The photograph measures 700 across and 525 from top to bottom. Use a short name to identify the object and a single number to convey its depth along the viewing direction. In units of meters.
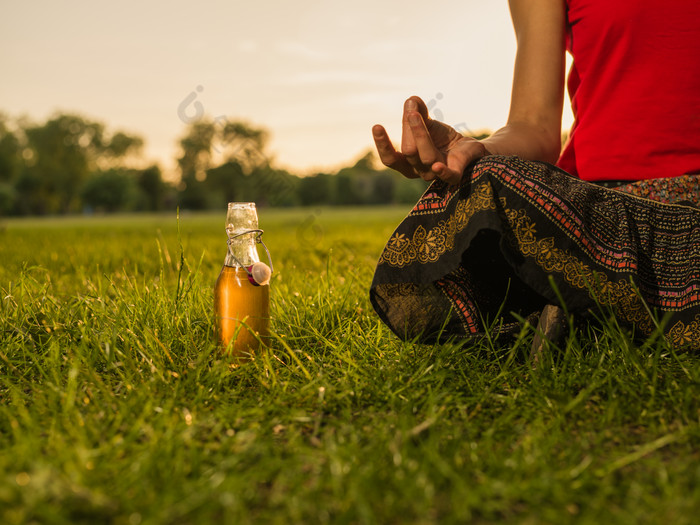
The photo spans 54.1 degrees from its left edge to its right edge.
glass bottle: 0.77
